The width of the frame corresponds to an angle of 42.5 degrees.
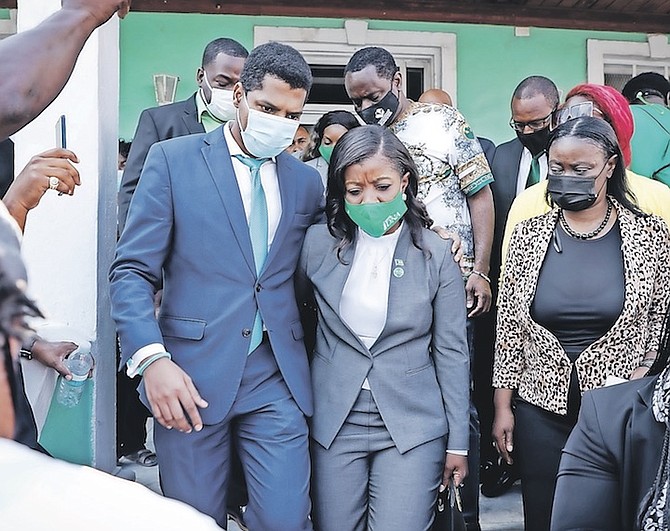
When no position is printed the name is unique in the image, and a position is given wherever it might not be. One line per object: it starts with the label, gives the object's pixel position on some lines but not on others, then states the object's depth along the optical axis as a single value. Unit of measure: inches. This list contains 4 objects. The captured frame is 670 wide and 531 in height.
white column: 133.6
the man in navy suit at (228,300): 113.7
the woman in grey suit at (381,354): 118.3
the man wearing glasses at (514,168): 177.9
